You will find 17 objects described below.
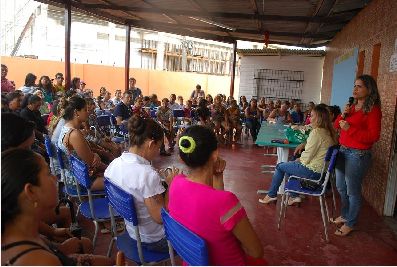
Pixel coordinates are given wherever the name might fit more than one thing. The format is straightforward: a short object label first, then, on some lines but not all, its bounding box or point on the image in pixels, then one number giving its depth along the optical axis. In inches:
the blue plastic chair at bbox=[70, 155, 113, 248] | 104.7
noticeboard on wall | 271.6
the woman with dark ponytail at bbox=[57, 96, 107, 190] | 129.4
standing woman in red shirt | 135.8
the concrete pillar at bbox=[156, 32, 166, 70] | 773.3
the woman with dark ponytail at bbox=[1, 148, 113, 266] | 50.4
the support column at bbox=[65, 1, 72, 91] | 317.7
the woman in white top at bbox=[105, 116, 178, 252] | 85.0
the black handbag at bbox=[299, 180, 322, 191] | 146.7
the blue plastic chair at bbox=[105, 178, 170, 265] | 82.4
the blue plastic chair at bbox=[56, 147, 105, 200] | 126.6
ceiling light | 346.0
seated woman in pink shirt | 62.2
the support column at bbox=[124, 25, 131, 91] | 416.5
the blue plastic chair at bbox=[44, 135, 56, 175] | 133.9
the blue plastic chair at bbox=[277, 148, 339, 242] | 136.9
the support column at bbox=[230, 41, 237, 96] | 507.8
